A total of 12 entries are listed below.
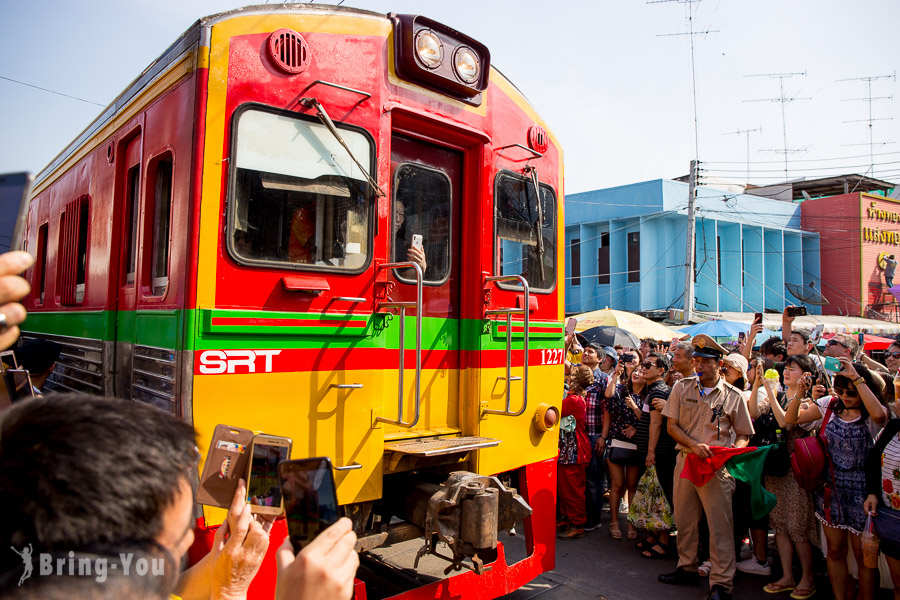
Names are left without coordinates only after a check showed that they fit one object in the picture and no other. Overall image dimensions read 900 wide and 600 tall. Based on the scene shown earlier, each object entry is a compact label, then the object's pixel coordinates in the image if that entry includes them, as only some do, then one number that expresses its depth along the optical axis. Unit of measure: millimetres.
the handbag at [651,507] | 5988
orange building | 26203
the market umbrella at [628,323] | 14541
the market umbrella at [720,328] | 13086
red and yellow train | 3195
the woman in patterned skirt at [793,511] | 5090
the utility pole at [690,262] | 19000
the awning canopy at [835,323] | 21766
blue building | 23359
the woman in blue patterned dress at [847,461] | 4488
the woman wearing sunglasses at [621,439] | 6527
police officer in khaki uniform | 4984
